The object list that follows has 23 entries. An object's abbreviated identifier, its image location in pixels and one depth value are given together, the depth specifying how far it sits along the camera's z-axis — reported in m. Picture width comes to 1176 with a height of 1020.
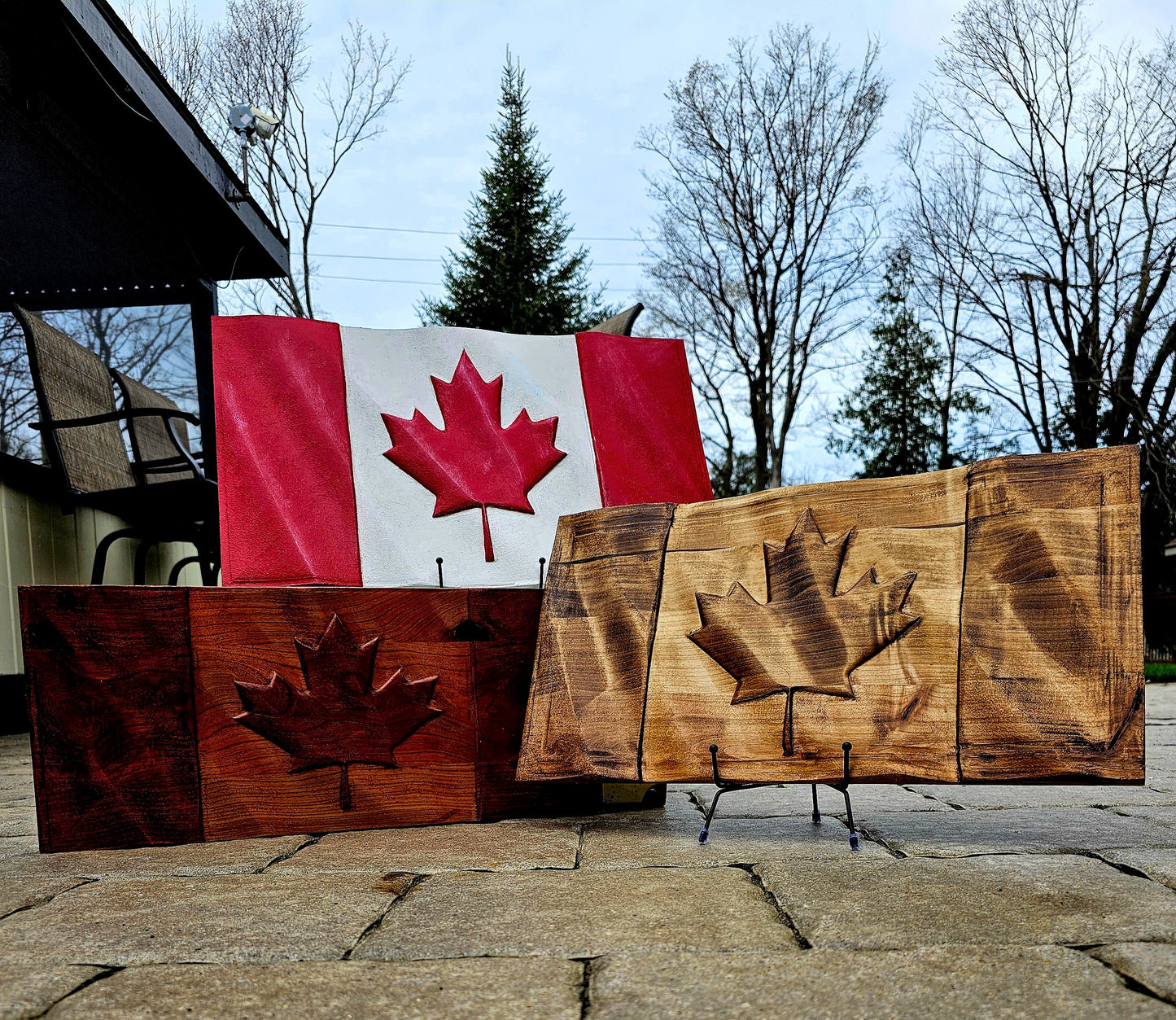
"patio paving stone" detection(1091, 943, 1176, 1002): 1.06
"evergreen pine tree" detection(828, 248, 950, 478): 16.97
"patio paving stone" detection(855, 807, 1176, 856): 1.81
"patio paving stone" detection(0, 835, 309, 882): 1.74
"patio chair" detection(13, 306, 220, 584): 3.49
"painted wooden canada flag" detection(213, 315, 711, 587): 2.51
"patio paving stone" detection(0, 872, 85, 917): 1.53
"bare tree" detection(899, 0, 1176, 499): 10.85
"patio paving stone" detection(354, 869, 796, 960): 1.26
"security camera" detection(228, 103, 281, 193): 5.44
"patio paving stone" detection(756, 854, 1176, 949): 1.25
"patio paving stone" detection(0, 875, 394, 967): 1.25
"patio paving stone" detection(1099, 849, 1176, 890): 1.54
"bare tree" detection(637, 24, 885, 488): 12.54
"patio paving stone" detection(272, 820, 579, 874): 1.74
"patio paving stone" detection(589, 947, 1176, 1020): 1.02
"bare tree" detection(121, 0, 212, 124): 10.75
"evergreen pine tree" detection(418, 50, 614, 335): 16.53
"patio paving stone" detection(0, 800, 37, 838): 2.22
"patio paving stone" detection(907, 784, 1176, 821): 2.35
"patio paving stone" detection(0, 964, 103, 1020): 1.07
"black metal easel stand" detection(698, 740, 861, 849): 1.79
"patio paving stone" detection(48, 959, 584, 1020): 1.06
